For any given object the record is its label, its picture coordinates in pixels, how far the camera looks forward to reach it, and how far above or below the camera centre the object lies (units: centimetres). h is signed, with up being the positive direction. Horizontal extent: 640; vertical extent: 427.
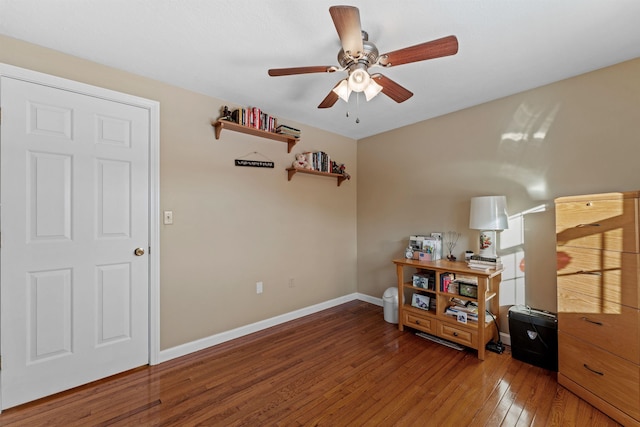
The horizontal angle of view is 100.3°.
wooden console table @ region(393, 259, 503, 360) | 232 -94
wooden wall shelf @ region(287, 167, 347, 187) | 313 +52
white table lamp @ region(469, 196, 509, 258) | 237 -4
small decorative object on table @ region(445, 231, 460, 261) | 294 -29
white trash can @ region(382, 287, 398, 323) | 306 -106
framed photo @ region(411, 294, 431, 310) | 279 -92
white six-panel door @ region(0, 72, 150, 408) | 176 -18
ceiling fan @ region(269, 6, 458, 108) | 132 +90
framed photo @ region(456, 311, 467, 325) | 245 -95
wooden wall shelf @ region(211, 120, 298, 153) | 254 +85
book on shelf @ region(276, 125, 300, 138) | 292 +93
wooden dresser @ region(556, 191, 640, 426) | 159 -57
